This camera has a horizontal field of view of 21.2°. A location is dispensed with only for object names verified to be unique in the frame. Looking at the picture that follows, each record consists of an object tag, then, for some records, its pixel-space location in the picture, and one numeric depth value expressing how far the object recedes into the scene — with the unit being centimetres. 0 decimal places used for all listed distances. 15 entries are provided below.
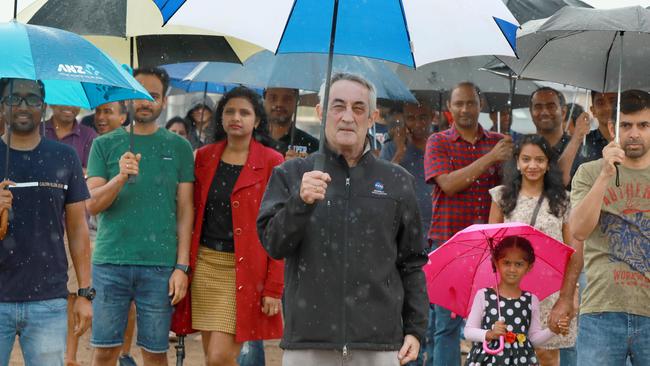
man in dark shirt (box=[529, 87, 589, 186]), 1366
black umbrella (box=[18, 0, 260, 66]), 1183
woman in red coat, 1167
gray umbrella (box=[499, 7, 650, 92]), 1170
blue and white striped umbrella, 887
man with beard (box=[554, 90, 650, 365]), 986
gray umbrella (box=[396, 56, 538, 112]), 1525
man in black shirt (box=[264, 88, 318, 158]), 1418
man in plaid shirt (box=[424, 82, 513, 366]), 1284
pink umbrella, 1094
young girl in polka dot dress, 1085
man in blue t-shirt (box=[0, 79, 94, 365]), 976
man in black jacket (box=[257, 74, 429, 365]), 831
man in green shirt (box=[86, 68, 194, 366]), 1177
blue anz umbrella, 902
